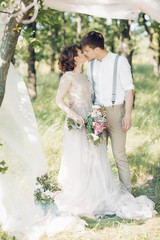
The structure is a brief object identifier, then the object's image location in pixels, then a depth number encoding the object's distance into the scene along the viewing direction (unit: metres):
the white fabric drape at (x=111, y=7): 3.64
